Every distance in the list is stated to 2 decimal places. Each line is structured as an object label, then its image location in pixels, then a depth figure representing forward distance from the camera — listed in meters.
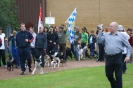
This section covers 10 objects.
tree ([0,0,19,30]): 27.17
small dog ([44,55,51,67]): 21.44
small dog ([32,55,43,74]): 18.41
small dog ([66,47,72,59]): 26.36
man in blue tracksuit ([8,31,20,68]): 21.28
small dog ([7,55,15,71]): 19.78
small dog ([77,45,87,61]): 26.61
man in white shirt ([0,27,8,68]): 21.62
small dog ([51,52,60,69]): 20.67
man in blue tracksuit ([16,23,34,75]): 18.30
